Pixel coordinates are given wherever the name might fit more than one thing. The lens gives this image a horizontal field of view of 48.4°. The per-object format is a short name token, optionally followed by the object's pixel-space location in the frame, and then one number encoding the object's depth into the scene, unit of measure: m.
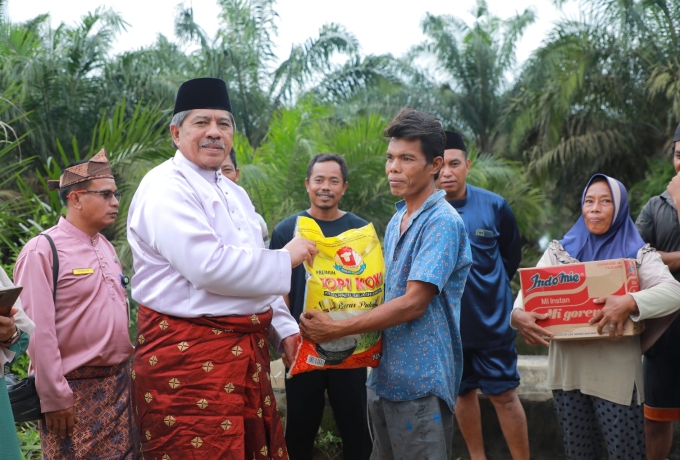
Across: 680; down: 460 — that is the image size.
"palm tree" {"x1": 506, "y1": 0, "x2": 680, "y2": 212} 15.46
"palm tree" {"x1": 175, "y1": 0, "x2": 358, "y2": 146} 16.72
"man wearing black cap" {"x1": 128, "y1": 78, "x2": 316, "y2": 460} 2.68
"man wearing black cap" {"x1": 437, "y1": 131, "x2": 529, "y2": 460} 4.71
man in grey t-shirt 4.46
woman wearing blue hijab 3.72
